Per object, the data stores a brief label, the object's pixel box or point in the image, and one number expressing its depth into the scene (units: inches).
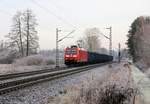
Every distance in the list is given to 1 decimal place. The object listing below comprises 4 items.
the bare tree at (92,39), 5012.3
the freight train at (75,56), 1978.3
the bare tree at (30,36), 3176.7
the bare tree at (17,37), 3171.8
